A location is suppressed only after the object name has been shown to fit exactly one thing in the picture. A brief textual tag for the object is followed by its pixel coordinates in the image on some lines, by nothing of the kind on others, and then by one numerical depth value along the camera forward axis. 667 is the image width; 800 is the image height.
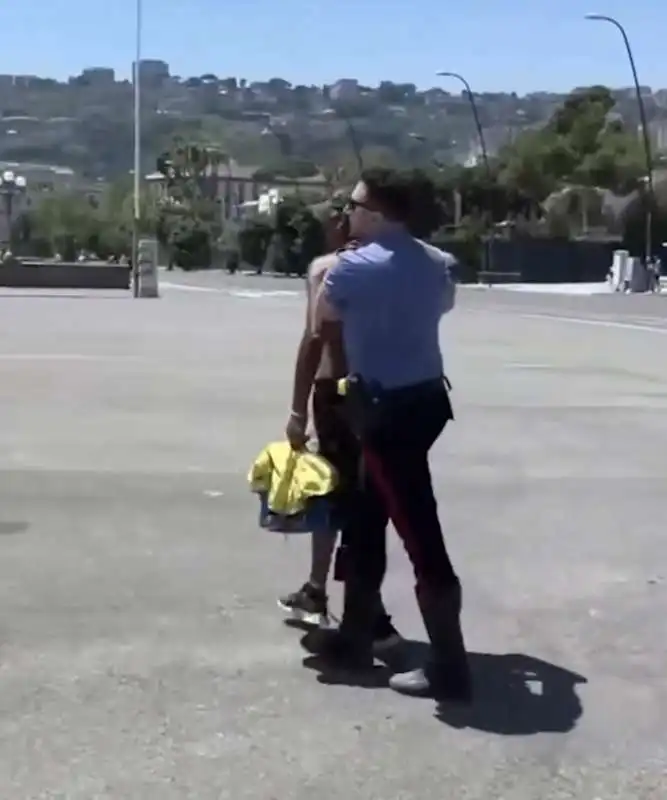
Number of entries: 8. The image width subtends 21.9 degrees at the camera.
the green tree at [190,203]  105.56
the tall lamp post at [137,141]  52.97
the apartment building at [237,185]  140.04
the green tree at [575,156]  99.00
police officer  5.48
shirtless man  6.05
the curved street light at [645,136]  63.78
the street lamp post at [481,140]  77.94
